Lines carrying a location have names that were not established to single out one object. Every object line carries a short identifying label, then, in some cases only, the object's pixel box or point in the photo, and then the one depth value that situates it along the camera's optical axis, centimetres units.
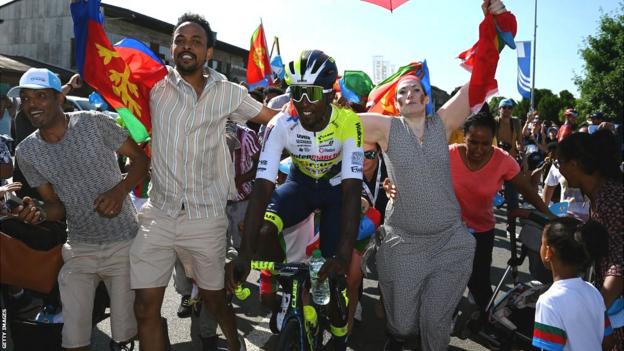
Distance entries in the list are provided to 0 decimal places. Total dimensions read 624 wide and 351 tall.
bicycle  305
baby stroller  383
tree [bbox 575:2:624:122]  3102
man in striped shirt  360
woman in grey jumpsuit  377
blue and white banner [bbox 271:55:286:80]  1056
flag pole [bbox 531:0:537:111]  3609
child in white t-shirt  297
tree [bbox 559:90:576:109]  4852
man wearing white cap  360
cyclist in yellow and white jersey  334
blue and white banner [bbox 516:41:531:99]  781
